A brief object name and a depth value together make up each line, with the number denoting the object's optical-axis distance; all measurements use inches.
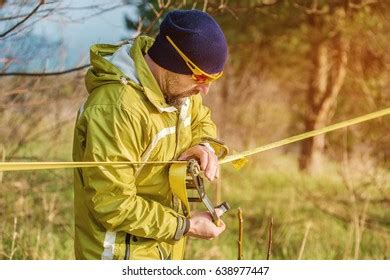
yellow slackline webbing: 136.3
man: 137.4
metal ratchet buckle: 145.9
